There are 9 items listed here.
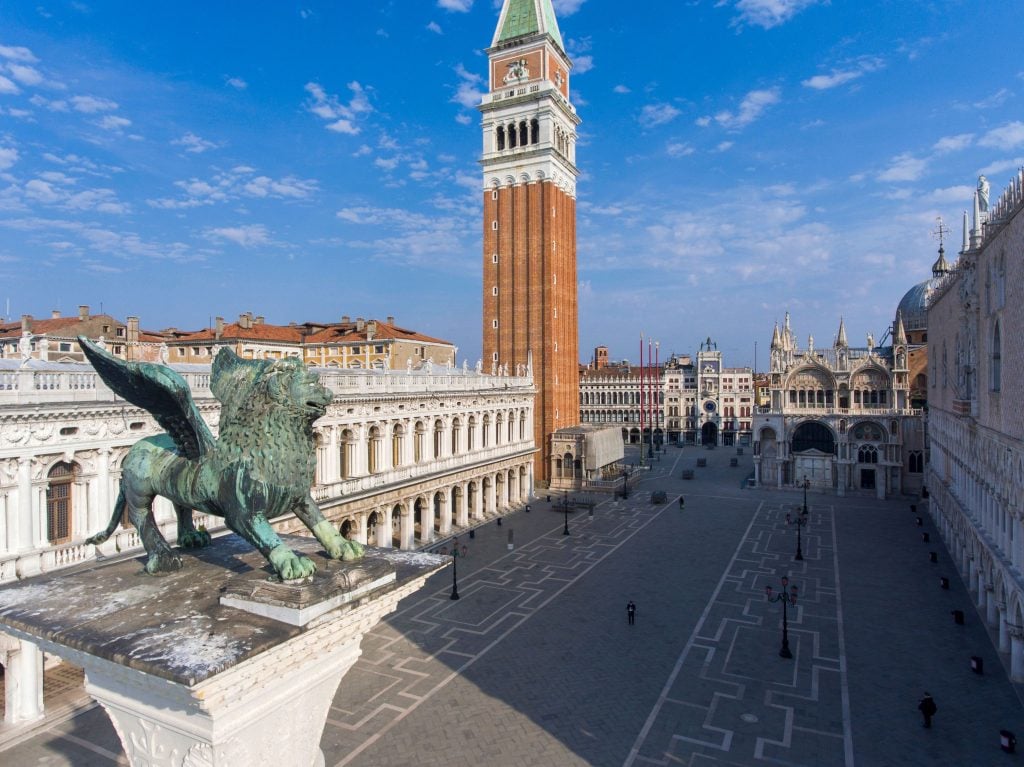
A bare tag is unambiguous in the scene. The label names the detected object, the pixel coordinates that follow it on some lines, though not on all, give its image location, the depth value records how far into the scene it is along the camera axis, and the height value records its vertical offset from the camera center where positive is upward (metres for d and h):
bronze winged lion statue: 9.55 -0.91
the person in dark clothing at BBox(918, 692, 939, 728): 18.88 -9.65
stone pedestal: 7.95 -3.22
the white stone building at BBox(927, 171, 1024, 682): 21.77 -1.70
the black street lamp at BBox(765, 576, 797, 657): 23.88 -9.83
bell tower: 58.69 +15.66
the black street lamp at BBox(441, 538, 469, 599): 29.91 -9.73
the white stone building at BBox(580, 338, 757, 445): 104.75 -3.74
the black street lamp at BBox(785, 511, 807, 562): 37.68 -10.13
